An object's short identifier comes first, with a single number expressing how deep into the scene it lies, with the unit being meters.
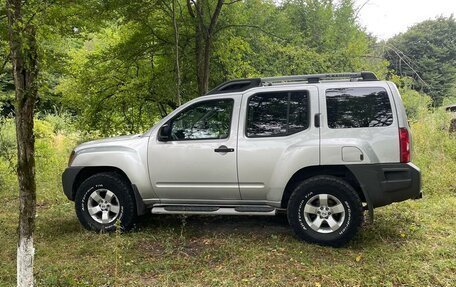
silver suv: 5.02
